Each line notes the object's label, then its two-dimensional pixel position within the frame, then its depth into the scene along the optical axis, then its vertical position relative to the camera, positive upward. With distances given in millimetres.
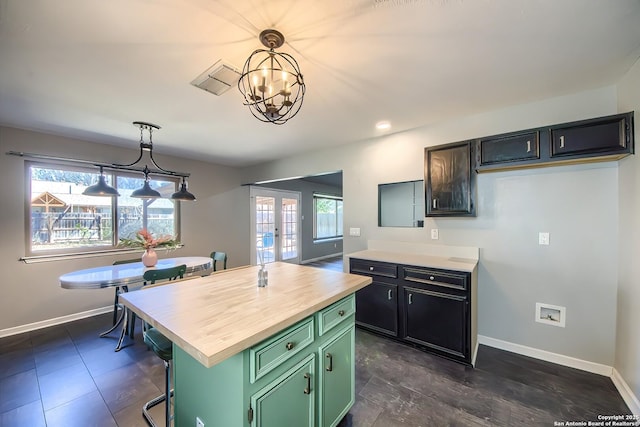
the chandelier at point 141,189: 2852 +282
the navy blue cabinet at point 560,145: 1905 +561
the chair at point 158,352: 1477 -835
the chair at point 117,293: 3036 -1008
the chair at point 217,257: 3809 -709
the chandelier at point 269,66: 1423 +1041
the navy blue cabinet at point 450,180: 2584 +331
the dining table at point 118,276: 2471 -705
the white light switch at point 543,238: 2391 -275
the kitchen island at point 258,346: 1008 -642
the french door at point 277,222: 5922 -282
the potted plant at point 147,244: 3097 -401
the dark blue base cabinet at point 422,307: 2318 -1009
